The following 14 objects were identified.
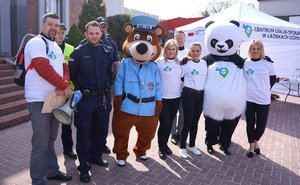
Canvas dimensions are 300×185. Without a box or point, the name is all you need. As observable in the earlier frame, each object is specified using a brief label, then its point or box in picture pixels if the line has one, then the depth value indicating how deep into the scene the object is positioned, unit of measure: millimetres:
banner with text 7910
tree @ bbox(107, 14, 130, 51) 13469
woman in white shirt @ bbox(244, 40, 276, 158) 4289
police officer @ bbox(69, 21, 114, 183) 3391
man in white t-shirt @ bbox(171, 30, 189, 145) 4891
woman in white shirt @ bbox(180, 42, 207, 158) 4188
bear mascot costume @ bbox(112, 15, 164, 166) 3750
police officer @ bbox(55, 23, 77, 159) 3999
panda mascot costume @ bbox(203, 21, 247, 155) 4184
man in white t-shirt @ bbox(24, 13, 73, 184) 2809
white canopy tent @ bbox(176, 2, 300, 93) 8016
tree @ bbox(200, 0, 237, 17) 41828
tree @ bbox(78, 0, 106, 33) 11273
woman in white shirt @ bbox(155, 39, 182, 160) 4113
